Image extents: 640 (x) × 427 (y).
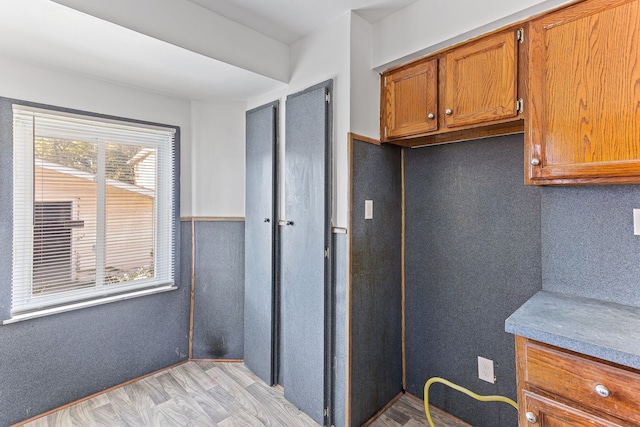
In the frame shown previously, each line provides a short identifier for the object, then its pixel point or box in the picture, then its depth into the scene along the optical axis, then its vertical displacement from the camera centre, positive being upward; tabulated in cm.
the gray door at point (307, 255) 196 -27
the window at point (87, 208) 198 +5
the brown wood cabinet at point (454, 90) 150 +68
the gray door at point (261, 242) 236 -21
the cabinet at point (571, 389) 95 -58
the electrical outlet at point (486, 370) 184 -93
